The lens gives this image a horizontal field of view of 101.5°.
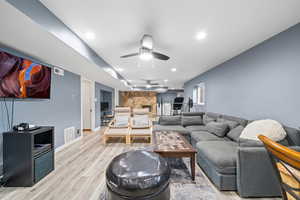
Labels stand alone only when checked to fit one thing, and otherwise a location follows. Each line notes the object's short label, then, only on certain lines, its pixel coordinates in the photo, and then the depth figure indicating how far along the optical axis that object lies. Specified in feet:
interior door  17.42
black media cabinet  6.02
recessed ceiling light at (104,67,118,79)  12.79
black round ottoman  3.74
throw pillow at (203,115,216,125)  12.54
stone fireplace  33.82
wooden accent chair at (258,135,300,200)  1.90
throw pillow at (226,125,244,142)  8.35
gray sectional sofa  5.14
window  18.21
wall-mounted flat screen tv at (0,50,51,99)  6.22
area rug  5.32
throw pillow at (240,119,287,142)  6.19
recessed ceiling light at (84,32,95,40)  7.13
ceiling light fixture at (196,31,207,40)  7.19
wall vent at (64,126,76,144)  11.58
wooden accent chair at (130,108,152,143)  12.64
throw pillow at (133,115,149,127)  13.70
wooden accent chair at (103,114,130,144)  12.32
